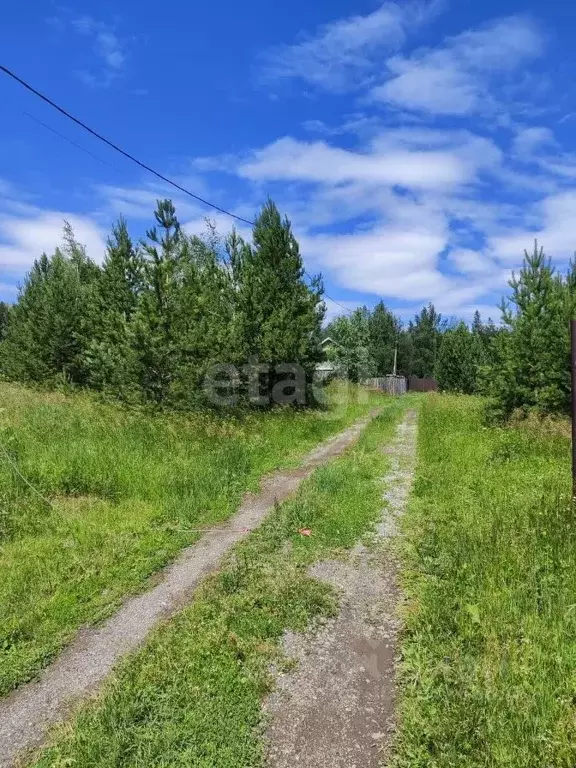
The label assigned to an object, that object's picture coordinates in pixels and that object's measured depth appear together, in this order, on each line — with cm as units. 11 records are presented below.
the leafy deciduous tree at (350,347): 4394
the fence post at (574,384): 555
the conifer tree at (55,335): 2112
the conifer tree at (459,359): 3725
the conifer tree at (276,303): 1780
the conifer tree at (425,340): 7169
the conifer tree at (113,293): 1878
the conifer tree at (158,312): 1213
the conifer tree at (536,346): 1348
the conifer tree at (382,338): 6116
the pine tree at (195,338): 1245
